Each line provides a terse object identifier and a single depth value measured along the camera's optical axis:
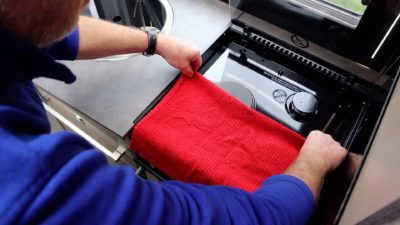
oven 0.64
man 0.30
